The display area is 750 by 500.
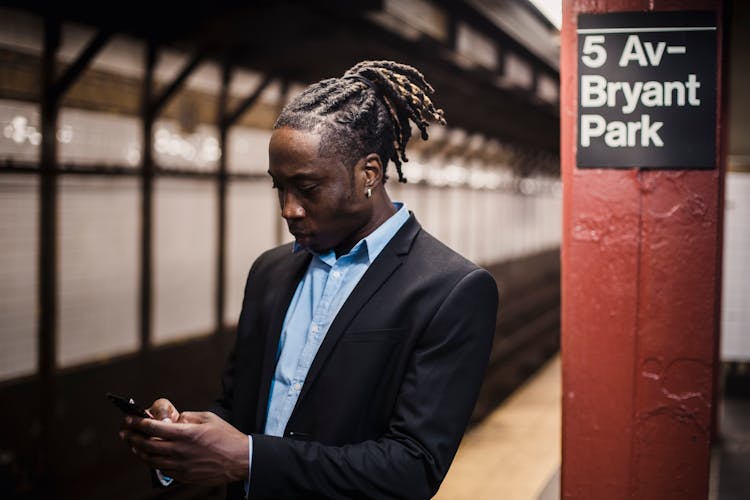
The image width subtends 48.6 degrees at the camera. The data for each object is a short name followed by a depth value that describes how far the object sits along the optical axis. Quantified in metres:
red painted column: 2.51
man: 1.66
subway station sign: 2.49
